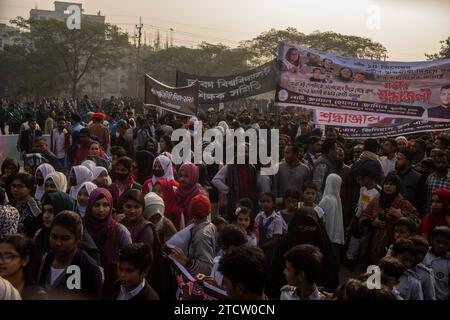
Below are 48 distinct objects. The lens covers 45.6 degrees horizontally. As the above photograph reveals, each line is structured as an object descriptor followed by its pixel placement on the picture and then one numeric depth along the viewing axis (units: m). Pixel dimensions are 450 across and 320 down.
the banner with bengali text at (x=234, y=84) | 10.32
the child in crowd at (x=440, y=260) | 3.40
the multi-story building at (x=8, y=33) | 32.25
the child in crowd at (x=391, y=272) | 2.80
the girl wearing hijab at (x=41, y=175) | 4.45
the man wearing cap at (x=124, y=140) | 8.09
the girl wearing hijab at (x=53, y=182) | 4.10
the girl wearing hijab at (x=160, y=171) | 4.90
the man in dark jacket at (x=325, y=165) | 5.50
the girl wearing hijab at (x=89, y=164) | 5.09
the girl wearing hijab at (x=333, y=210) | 4.68
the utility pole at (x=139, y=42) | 40.32
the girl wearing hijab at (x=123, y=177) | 4.61
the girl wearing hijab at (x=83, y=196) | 3.85
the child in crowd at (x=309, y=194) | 4.42
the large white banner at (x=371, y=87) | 7.26
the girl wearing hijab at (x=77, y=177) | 4.47
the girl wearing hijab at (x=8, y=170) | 4.60
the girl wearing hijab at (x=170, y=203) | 4.43
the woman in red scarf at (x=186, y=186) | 4.48
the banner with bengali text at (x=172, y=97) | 9.03
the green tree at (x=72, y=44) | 31.88
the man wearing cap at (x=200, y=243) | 3.33
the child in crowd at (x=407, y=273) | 3.00
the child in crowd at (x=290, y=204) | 4.37
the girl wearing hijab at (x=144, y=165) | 6.04
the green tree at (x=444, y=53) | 26.09
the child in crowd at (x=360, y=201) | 4.89
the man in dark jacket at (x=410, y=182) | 5.12
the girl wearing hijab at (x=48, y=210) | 3.21
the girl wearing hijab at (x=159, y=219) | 3.75
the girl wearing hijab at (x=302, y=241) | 3.62
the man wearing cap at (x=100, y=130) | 7.67
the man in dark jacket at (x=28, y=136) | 8.84
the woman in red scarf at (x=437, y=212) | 4.13
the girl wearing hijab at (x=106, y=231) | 3.14
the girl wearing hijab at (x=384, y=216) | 4.29
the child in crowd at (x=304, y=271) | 2.64
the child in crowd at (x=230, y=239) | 3.20
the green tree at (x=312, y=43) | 43.38
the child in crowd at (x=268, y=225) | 4.14
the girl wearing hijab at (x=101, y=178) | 4.55
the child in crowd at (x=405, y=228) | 3.64
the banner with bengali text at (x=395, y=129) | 7.22
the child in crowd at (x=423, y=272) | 3.12
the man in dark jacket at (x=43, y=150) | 6.05
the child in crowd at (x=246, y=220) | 3.84
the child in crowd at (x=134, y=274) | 2.61
